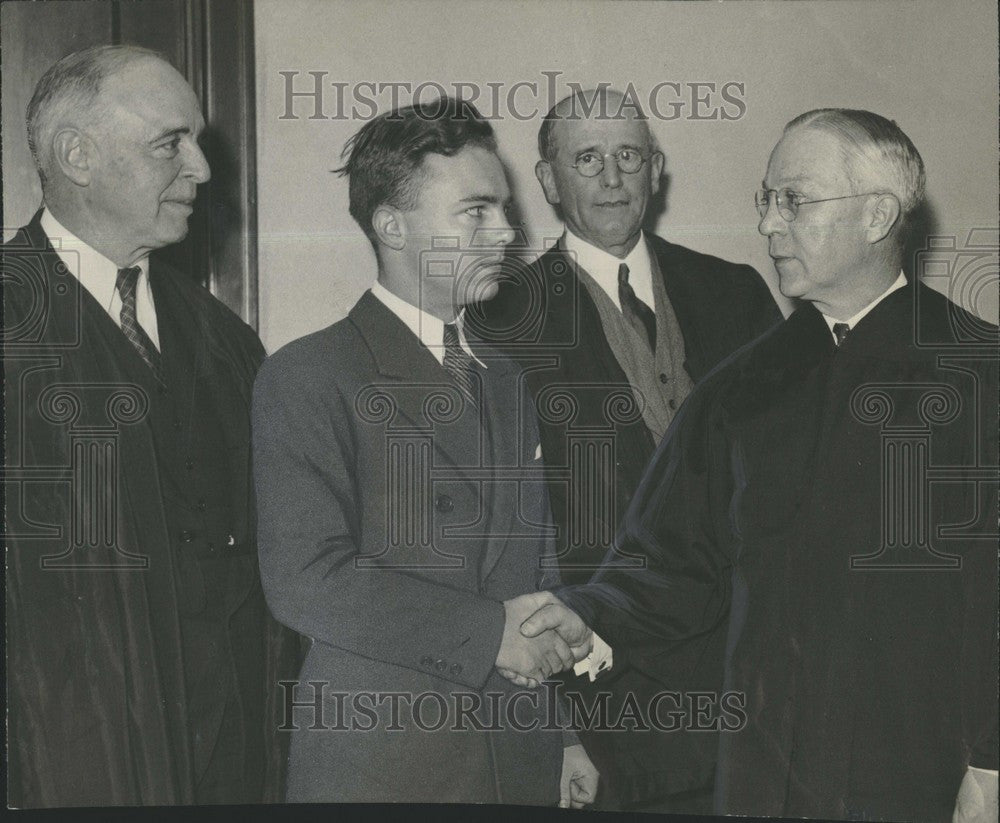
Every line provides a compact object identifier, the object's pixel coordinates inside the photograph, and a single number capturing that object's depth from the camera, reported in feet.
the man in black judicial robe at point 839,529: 12.62
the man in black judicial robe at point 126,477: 12.97
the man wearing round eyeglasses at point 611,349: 12.96
